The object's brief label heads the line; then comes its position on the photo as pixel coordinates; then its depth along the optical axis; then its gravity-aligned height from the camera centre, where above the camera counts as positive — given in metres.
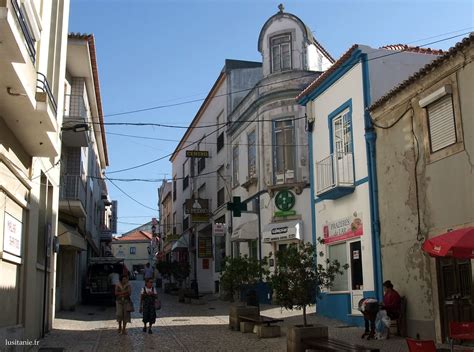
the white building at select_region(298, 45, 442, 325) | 15.18 +3.03
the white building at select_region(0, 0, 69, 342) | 8.72 +2.66
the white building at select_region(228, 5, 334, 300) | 22.64 +5.62
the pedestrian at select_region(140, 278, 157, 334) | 15.37 -0.74
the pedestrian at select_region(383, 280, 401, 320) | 13.17 -0.66
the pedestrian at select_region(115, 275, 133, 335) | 15.19 -0.62
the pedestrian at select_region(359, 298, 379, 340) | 13.02 -0.88
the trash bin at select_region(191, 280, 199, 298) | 29.05 -0.50
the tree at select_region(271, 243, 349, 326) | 12.01 -0.04
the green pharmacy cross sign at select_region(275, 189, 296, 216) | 22.67 +2.91
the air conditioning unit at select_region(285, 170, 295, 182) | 23.09 +4.01
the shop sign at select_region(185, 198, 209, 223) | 33.28 +3.89
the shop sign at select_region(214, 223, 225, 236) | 28.62 +2.36
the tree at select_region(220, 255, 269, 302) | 16.52 +0.10
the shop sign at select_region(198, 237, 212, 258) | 34.06 +1.67
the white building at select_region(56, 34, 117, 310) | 20.23 +4.67
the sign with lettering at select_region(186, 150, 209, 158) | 29.95 +6.40
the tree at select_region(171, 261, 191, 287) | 34.03 +0.39
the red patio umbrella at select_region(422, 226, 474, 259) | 8.61 +0.43
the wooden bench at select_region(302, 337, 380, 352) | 9.02 -1.19
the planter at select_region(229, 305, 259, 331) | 15.57 -0.97
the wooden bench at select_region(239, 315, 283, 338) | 14.00 -1.25
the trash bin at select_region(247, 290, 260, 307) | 19.67 -0.76
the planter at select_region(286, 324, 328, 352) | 10.92 -1.11
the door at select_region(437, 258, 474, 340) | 11.36 -0.36
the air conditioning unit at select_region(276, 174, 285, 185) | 23.33 +3.93
